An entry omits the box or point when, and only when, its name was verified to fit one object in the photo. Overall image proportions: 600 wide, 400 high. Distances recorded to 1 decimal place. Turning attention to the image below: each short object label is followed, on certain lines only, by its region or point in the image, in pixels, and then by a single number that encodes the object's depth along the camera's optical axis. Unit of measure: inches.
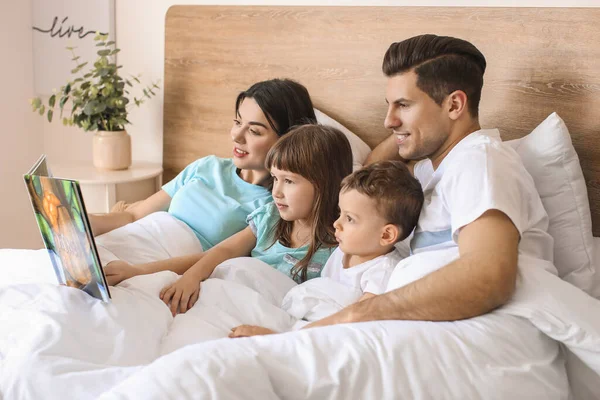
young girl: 72.1
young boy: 63.4
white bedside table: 103.7
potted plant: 105.3
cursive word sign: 119.0
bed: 46.4
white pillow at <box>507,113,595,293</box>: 69.4
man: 52.3
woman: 81.8
